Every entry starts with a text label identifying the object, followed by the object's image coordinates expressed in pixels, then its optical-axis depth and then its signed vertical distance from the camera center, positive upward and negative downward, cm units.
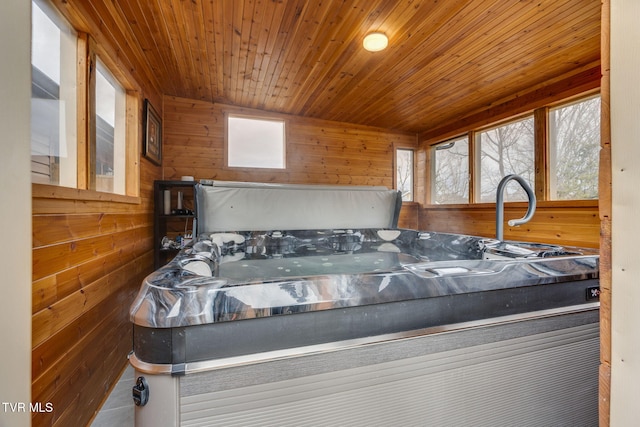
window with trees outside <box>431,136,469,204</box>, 420 +69
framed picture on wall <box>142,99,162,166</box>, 261 +82
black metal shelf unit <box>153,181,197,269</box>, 295 -4
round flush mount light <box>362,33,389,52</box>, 223 +143
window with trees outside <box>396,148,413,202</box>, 493 +76
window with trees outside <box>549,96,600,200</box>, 274 +68
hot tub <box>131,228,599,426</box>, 58 -32
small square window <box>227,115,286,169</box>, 396 +105
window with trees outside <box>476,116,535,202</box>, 332 +76
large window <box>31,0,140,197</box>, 117 +55
